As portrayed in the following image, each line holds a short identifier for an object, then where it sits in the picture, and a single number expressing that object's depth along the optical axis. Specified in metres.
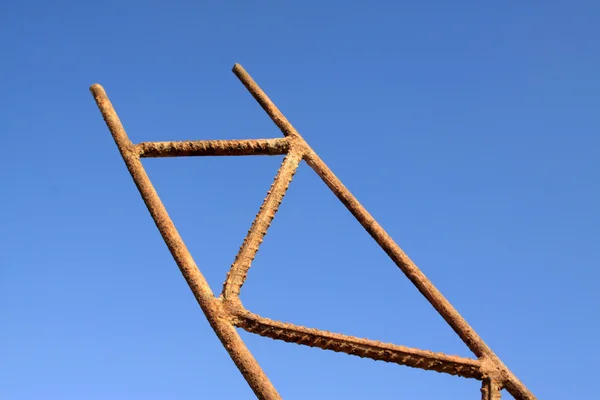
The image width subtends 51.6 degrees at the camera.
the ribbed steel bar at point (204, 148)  4.38
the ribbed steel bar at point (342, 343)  3.57
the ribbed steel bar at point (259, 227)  3.70
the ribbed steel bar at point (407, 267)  4.16
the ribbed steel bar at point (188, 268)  3.29
